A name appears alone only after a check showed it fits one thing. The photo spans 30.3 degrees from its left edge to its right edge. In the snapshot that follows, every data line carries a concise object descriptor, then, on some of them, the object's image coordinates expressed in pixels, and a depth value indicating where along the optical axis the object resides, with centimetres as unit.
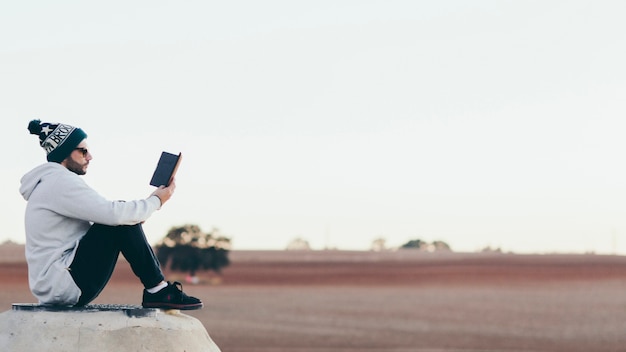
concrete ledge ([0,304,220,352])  706
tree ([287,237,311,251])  7119
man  702
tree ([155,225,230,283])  5150
